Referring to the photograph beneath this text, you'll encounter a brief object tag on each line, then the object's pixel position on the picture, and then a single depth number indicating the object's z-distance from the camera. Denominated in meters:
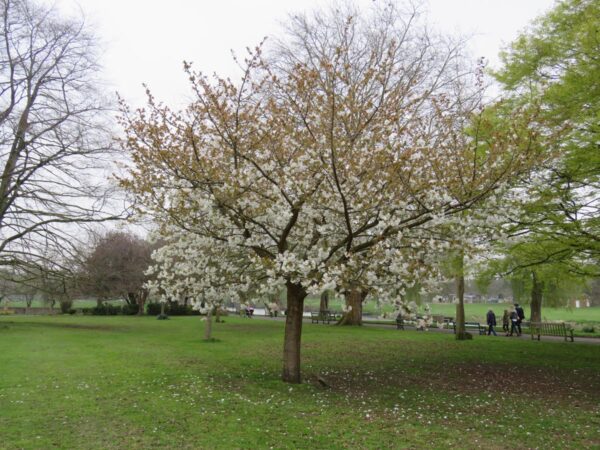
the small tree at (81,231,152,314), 23.52
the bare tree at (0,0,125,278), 20.09
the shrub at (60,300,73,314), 46.78
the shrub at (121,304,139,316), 46.32
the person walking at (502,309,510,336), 26.20
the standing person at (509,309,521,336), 24.66
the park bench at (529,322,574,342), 21.94
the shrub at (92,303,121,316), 44.97
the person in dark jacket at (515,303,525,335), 24.67
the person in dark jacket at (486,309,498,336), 24.70
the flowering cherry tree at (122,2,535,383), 8.22
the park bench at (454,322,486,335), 28.67
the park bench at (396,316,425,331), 26.26
